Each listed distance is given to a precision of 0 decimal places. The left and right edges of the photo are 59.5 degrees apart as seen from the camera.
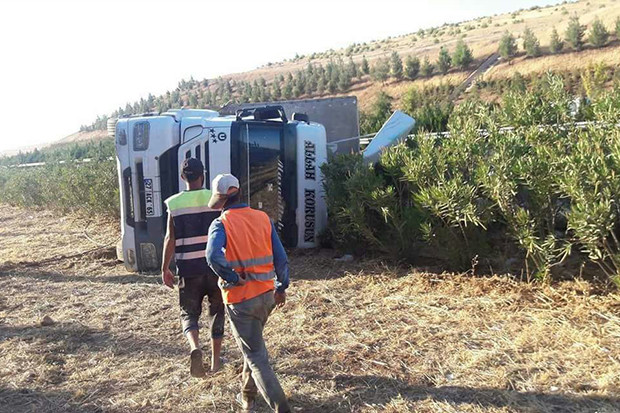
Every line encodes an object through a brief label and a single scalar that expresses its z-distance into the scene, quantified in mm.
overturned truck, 7707
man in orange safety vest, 3475
